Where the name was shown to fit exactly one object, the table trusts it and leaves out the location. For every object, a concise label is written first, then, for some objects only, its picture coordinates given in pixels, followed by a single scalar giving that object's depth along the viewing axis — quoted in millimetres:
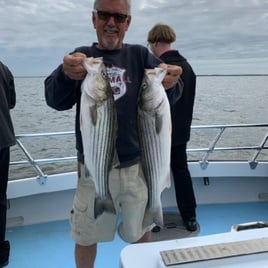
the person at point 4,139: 2682
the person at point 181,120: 2980
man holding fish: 1425
